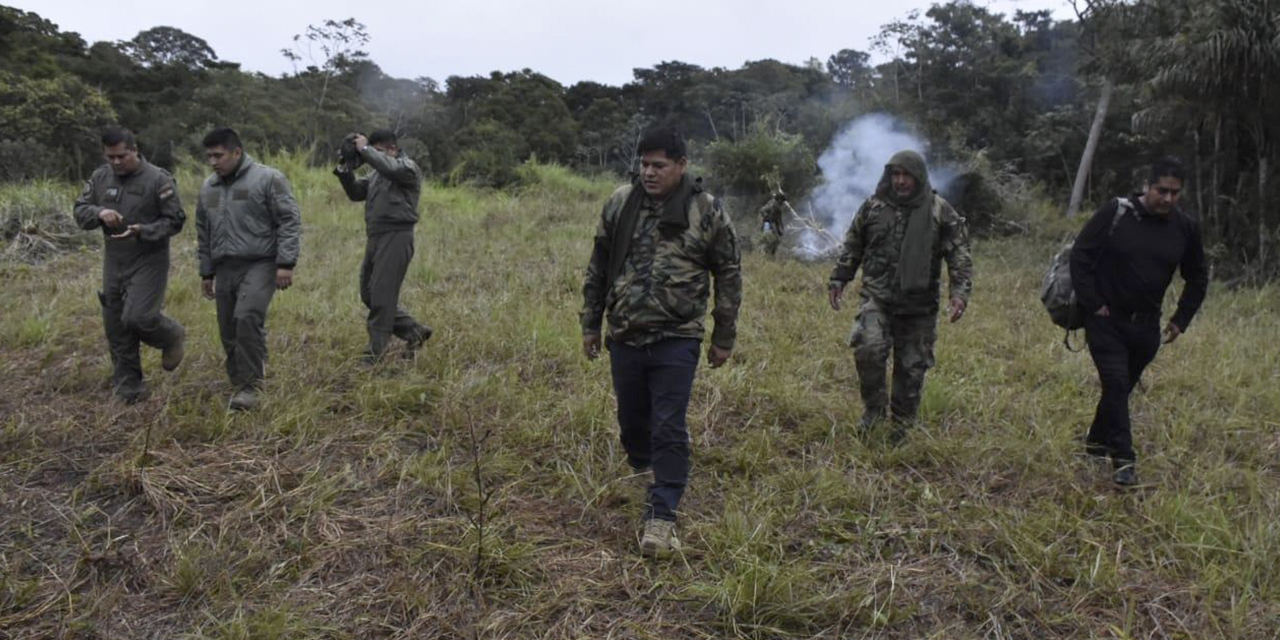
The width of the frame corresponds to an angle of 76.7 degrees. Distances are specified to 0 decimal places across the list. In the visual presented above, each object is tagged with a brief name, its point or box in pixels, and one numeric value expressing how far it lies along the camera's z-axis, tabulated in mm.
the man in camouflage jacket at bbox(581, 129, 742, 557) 3070
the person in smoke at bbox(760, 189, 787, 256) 10703
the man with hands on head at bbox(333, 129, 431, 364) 5133
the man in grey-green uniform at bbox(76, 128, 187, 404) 4418
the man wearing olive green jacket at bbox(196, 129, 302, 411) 4375
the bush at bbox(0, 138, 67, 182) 13845
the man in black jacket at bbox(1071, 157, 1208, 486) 3734
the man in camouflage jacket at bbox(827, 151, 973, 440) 3934
